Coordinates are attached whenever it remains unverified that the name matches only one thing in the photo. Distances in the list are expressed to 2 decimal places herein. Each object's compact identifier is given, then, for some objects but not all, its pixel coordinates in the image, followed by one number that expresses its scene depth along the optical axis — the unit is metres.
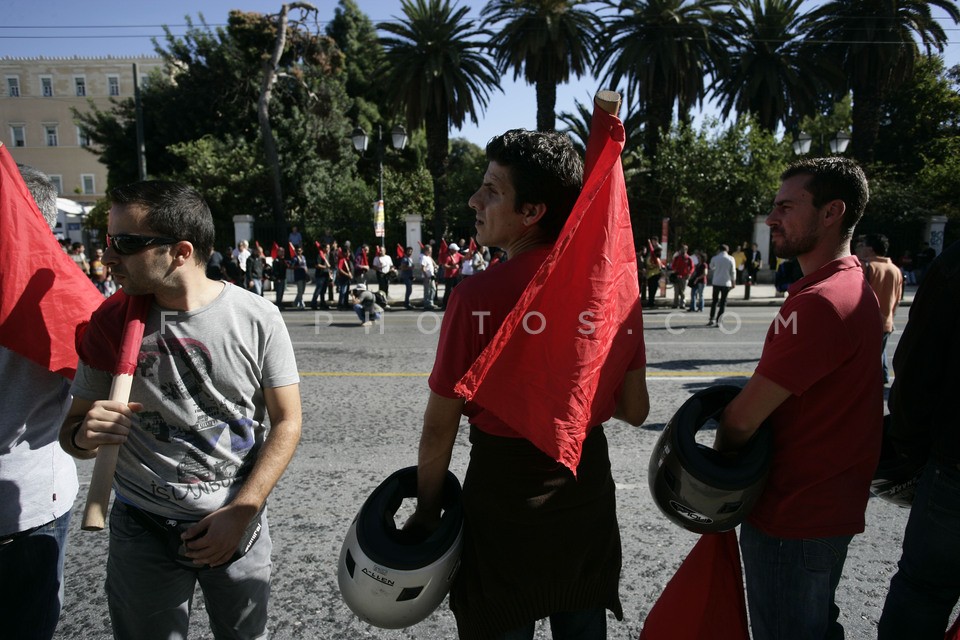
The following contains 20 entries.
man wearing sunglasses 1.89
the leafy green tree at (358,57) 33.91
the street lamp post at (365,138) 18.96
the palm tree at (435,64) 24.38
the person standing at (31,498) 1.97
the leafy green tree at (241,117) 28.53
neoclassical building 56.00
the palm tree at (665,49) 24.14
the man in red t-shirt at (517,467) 1.73
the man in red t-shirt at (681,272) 17.06
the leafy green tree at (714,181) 24.48
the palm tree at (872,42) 24.39
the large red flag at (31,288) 1.98
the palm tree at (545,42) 23.30
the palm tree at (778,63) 26.47
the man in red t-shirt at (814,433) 1.85
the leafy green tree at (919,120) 32.50
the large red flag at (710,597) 2.14
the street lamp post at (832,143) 18.66
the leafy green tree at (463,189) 27.81
